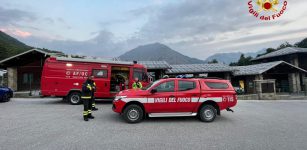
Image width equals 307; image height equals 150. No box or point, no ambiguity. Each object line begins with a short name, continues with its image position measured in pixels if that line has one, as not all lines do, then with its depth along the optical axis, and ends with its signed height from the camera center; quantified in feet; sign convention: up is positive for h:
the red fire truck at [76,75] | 36.42 +2.14
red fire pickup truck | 22.76 -1.96
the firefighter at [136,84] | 34.47 +0.11
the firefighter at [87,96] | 23.57 -1.40
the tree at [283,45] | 187.03 +39.24
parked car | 41.11 -1.65
